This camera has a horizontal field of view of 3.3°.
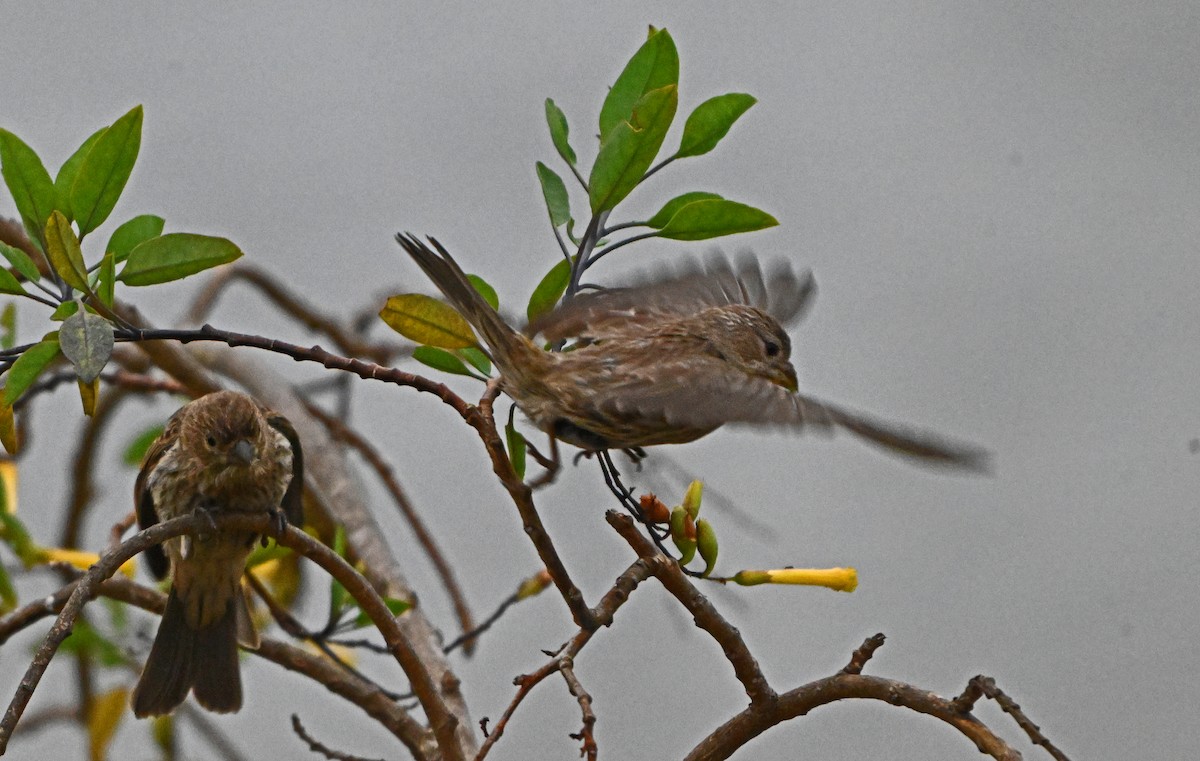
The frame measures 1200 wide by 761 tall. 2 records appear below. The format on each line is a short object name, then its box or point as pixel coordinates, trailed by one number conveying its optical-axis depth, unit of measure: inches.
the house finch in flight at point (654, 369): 253.5
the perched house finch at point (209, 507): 261.8
